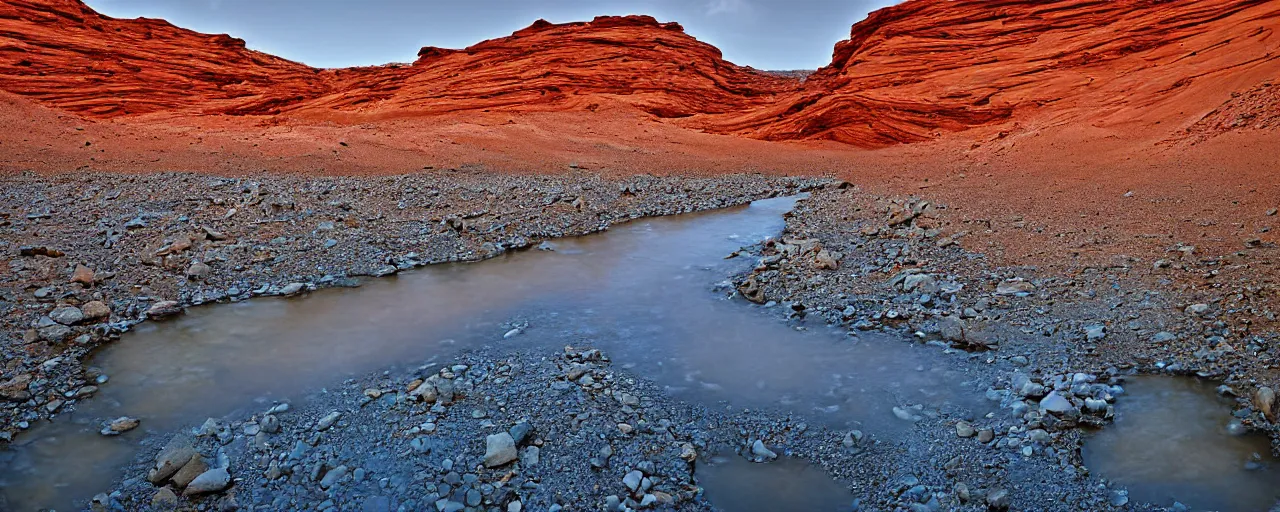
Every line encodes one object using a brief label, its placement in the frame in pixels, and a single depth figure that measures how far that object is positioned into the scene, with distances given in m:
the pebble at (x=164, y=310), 8.57
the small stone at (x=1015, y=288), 8.52
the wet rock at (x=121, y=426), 5.88
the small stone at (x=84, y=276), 9.14
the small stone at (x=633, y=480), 5.09
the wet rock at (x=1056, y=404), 5.79
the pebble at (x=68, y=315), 8.01
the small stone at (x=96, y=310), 8.15
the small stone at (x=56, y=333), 7.56
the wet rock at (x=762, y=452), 5.60
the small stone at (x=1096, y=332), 7.12
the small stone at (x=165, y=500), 4.94
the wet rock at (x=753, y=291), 9.37
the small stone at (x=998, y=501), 4.80
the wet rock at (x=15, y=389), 6.36
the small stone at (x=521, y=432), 5.63
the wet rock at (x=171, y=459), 5.20
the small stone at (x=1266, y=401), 5.51
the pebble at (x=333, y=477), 5.17
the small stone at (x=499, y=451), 5.34
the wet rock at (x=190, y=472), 5.14
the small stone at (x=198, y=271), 9.83
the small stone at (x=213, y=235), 11.19
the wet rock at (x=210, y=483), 5.05
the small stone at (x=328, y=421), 5.93
